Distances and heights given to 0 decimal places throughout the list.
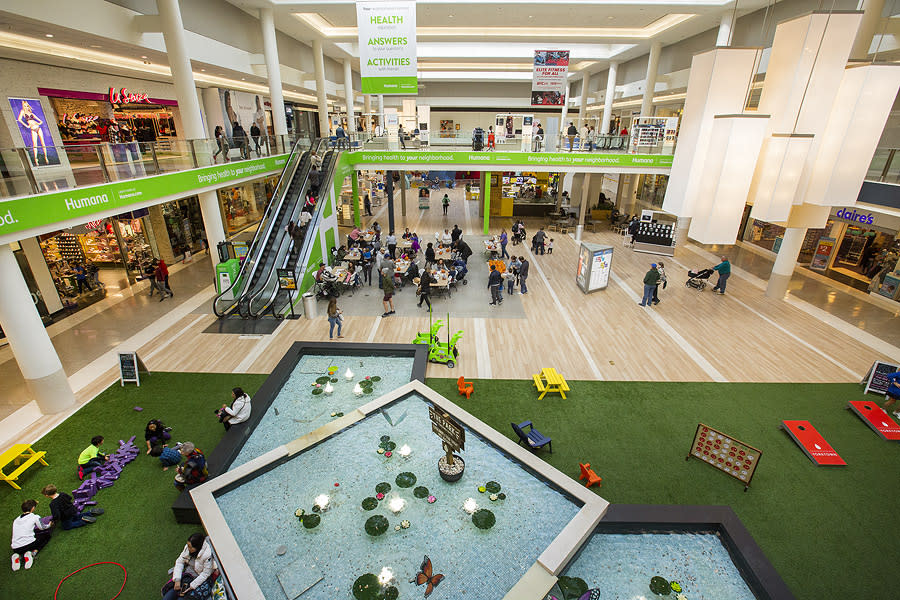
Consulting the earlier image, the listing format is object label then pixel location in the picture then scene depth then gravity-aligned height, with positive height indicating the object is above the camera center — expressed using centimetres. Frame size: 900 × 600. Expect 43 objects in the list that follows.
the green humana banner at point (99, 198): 669 -128
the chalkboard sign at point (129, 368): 873 -466
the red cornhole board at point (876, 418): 744 -484
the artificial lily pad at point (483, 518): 567 -492
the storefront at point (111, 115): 1238 +46
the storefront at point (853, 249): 1335 -368
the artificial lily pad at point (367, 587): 488 -502
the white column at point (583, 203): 1925 -310
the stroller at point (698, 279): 1385 -451
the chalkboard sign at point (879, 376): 838 -449
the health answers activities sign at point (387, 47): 1168 +228
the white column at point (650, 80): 2139 +271
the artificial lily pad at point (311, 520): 568 -497
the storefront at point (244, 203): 2072 -367
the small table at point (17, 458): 639 -489
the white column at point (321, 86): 2188 +227
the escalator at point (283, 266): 1192 -396
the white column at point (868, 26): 988 +251
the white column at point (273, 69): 1673 +240
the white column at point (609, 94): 2670 +249
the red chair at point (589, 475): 627 -481
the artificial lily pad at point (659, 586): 495 -502
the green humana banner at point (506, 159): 1800 -104
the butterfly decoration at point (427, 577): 495 -495
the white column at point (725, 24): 1608 +406
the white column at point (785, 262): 1244 -358
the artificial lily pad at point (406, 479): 627 -490
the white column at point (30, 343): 711 -363
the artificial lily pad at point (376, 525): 558 -494
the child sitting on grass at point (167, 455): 668 -490
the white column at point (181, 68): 1100 +162
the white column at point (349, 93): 2739 +244
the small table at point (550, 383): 842 -472
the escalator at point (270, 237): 1195 -319
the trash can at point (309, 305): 1171 -457
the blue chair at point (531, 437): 679 -467
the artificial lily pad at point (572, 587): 492 -503
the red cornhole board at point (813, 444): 688 -487
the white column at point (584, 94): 3230 +298
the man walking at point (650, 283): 1201 -403
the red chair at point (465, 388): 835 -475
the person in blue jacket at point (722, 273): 1318 -409
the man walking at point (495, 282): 1245 -415
